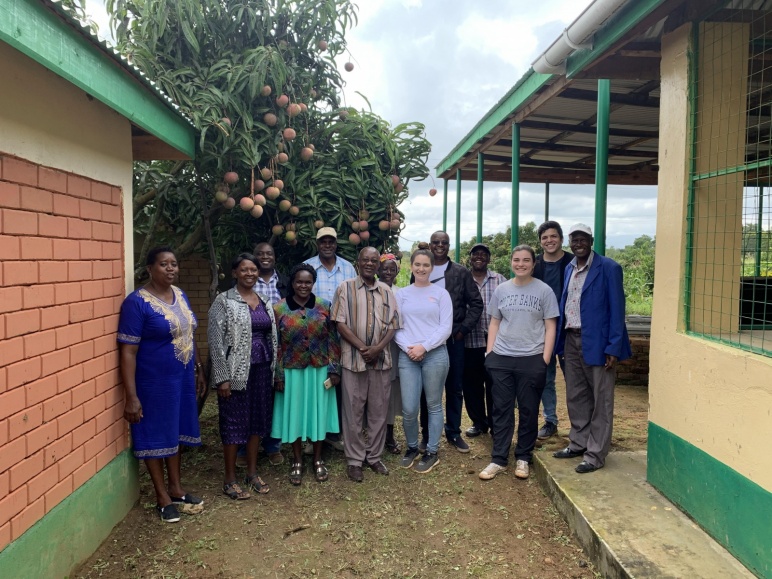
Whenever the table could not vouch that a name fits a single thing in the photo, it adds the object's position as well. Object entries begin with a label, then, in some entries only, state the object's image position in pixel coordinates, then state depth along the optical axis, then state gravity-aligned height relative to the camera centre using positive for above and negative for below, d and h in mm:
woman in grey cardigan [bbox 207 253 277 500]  3572 -638
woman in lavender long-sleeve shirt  4129 -516
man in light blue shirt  4477 +28
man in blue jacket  3680 -456
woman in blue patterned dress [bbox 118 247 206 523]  3174 -612
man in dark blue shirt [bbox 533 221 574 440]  4312 +95
